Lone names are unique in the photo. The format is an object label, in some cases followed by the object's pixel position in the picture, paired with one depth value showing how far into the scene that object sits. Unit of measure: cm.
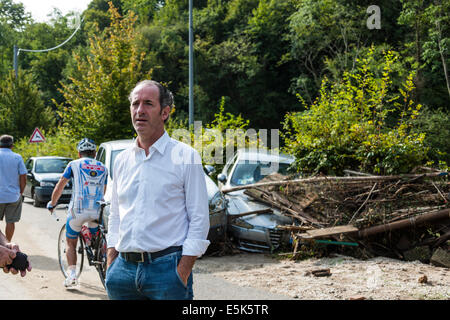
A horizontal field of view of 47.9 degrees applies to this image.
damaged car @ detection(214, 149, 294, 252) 886
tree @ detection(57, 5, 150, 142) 1838
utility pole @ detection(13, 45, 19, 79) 3197
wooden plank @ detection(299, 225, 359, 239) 797
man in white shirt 306
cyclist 653
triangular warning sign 2470
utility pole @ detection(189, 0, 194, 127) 1825
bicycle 639
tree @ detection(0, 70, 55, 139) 3503
